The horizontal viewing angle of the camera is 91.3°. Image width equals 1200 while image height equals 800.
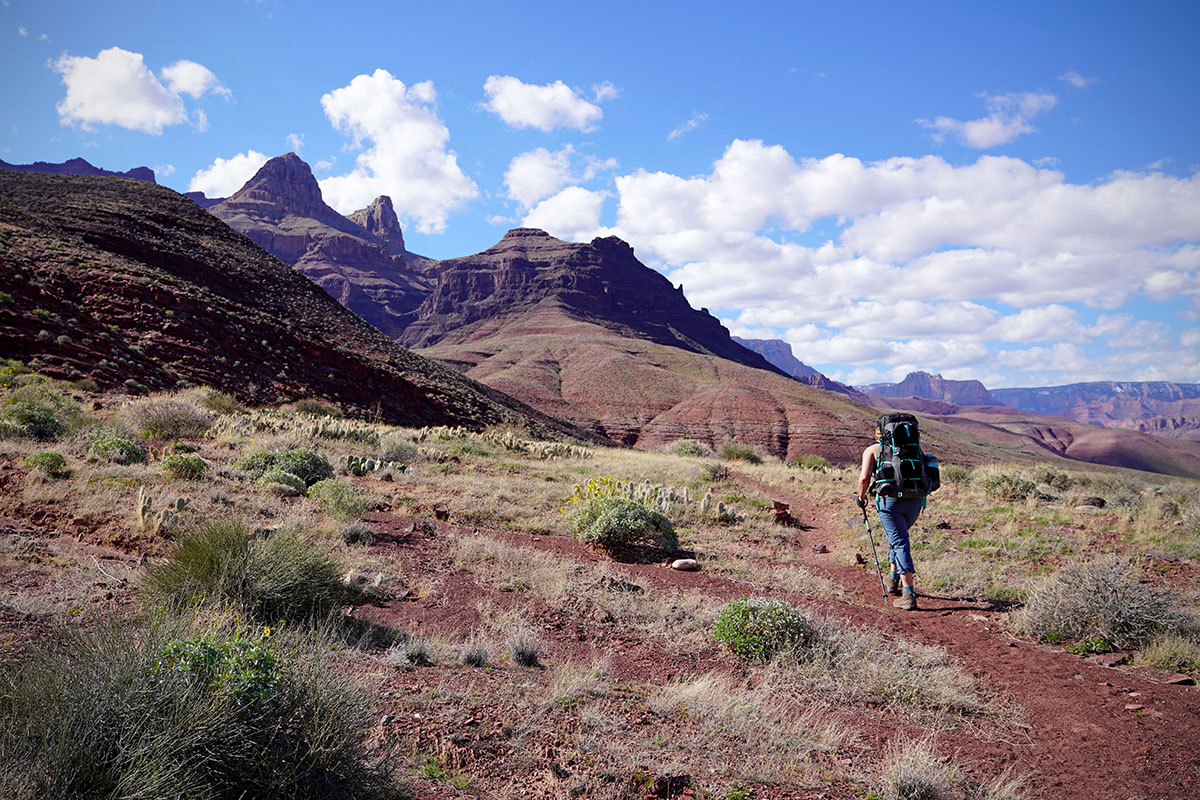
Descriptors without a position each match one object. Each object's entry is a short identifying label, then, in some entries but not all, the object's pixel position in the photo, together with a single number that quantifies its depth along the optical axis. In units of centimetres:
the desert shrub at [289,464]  1033
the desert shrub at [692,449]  2869
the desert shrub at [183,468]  875
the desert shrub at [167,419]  1281
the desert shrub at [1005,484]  1319
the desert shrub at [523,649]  446
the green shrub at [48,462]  805
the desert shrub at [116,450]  923
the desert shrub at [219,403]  1819
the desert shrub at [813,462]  2650
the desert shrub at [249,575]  438
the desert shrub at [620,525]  867
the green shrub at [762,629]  501
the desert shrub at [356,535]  751
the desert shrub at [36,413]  1011
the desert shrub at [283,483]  923
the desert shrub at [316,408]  2395
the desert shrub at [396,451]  1499
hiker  636
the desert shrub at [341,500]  847
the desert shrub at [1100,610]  529
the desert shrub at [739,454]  2823
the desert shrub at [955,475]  1683
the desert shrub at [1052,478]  1550
